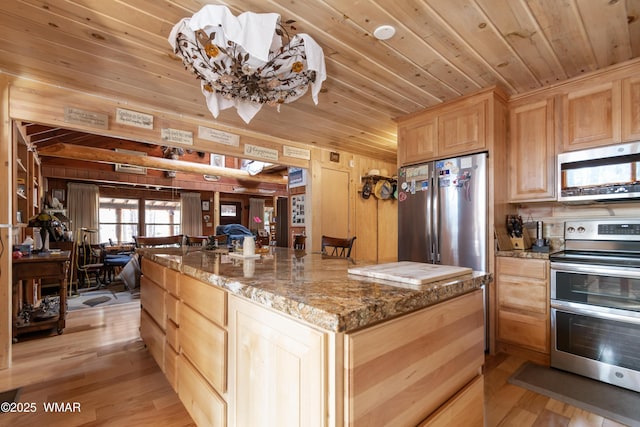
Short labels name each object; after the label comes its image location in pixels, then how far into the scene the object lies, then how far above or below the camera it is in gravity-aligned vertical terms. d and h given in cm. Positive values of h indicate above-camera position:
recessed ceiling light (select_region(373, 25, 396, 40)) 175 +113
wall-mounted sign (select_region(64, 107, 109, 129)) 250 +87
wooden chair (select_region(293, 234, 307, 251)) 321 -25
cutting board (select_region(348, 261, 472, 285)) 98 -20
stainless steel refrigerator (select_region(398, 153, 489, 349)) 253 +5
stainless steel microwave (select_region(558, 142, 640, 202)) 213 +34
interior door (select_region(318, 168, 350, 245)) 435 +22
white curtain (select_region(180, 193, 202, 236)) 902 +12
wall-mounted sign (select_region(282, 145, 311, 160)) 399 +91
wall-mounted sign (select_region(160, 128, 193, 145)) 300 +86
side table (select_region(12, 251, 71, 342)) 264 -56
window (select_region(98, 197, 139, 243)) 805 -4
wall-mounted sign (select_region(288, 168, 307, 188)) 454 +64
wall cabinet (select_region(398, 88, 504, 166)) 257 +86
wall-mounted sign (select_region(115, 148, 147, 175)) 720 +120
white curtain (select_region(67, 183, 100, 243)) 728 +27
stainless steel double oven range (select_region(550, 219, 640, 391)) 193 -61
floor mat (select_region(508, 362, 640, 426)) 172 -114
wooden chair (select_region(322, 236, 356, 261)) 250 -21
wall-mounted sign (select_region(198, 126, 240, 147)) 327 +94
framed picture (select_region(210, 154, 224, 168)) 889 +172
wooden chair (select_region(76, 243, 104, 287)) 543 -86
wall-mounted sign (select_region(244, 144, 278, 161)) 363 +83
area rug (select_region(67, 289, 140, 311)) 409 -123
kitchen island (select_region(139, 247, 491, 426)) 71 -39
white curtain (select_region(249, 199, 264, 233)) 1072 +18
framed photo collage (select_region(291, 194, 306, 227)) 449 +11
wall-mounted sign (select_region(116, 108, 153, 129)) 274 +95
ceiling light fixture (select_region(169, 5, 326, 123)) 131 +81
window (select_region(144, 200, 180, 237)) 875 +2
